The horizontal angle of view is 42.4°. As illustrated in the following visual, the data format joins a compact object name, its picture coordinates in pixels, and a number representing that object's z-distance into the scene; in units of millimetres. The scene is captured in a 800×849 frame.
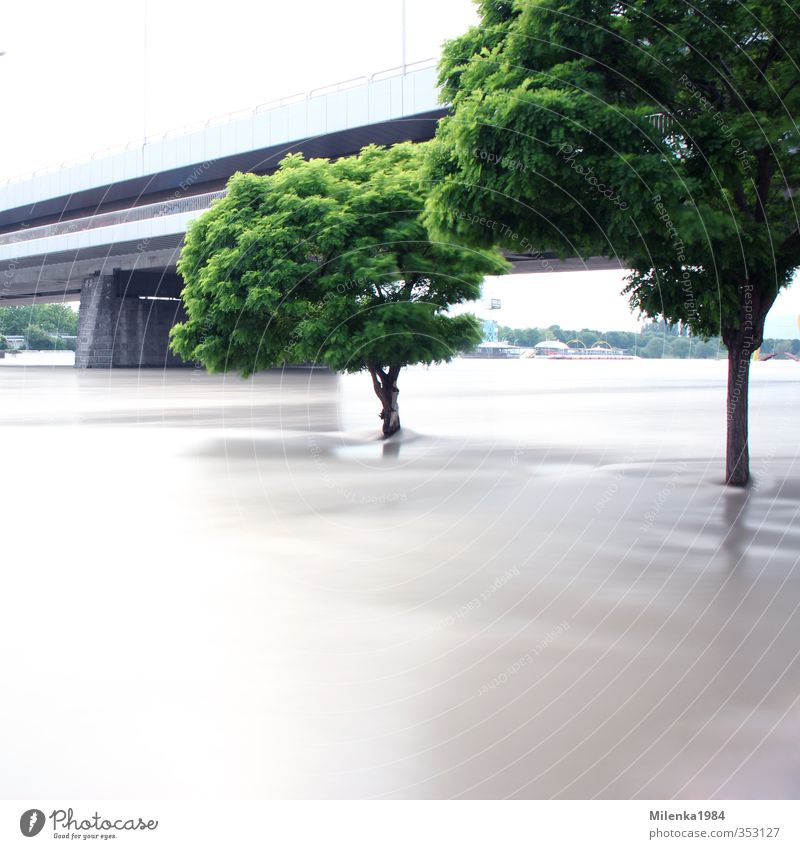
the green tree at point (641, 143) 12438
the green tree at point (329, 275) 19766
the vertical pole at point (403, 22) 42719
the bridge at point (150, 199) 46906
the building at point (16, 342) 155425
